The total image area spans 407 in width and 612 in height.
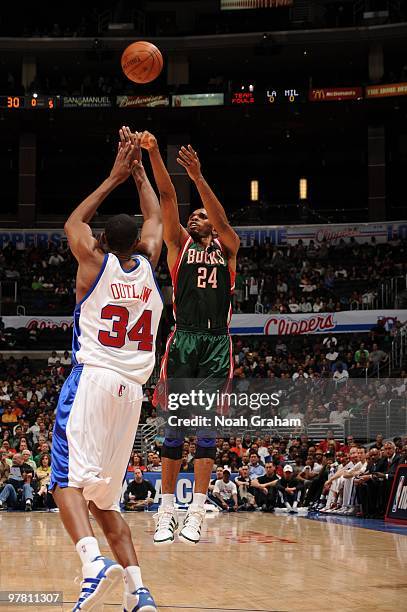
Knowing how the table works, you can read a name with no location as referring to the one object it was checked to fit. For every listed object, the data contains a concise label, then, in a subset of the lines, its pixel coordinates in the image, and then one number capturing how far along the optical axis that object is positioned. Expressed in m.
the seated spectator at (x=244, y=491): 20.53
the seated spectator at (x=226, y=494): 20.28
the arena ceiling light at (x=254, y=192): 40.81
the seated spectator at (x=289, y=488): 20.17
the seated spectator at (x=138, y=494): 20.11
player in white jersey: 5.52
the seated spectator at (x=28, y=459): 20.48
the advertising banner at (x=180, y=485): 19.89
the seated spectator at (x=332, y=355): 27.61
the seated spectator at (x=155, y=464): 21.20
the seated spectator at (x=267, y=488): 20.16
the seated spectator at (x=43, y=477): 20.53
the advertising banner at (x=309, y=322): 28.64
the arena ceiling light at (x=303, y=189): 40.34
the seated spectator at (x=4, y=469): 20.66
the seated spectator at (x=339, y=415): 20.98
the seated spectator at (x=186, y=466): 20.67
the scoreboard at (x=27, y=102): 34.84
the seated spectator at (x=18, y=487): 20.20
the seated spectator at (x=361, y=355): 26.66
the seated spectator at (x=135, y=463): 20.78
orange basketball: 9.38
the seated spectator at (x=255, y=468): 20.64
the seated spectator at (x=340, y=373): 23.07
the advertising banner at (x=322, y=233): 34.34
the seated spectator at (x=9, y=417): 25.83
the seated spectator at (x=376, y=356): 26.01
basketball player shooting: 7.76
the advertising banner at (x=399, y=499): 16.44
